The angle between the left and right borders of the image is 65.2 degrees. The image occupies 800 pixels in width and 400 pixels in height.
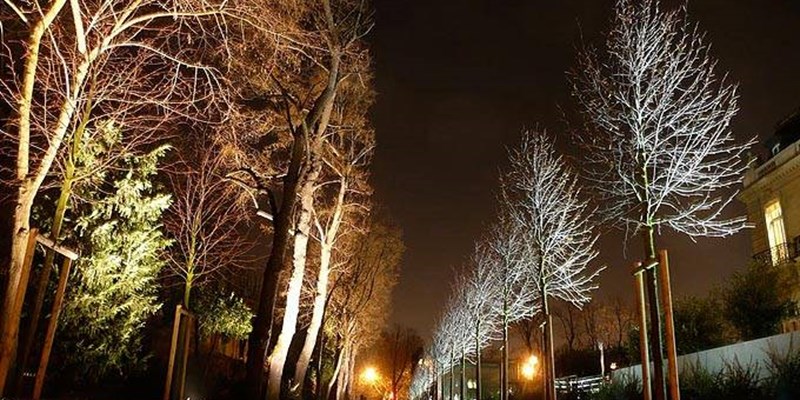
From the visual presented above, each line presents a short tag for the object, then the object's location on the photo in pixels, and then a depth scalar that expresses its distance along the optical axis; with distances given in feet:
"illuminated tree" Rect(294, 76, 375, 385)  65.77
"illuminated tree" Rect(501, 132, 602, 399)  62.23
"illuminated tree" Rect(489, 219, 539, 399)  77.05
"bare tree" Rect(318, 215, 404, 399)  113.50
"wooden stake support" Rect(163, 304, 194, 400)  44.82
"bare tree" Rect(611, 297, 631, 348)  211.61
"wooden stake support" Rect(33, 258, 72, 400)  32.29
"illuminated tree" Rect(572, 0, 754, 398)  38.96
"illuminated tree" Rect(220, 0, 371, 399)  44.19
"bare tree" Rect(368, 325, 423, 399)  271.28
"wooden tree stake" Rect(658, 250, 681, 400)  29.48
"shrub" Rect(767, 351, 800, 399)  34.73
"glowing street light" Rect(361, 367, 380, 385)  205.76
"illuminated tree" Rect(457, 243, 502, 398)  92.32
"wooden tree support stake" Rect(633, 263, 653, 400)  33.01
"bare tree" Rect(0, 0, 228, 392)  28.04
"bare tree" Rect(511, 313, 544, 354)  198.72
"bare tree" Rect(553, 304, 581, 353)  215.92
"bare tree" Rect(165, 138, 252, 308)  68.39
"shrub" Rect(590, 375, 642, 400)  52.85
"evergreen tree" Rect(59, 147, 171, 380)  50.93
